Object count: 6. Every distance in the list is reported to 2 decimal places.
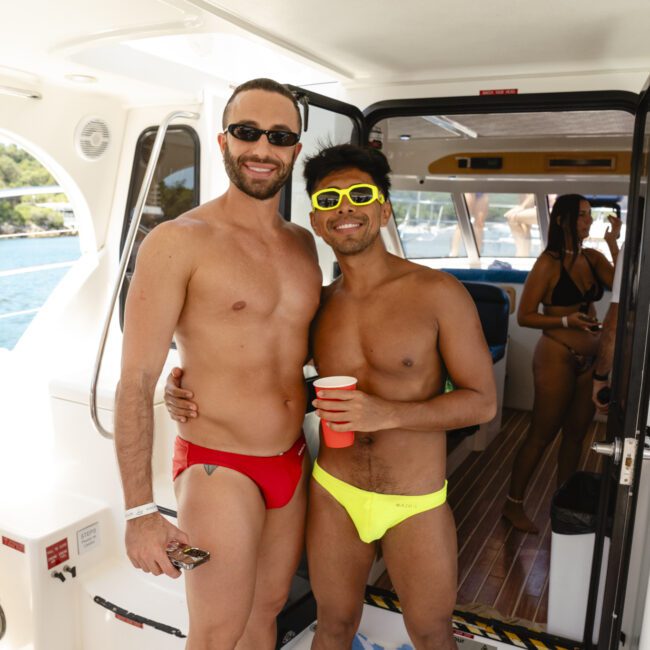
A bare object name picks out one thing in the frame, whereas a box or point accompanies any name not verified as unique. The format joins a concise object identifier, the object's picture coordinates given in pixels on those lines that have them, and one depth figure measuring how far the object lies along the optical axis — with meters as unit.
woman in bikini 3.80
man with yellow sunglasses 2.02
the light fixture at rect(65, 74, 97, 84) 3.39
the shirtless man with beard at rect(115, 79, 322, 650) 1.84
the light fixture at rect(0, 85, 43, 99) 3.41
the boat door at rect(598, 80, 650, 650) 1.90
